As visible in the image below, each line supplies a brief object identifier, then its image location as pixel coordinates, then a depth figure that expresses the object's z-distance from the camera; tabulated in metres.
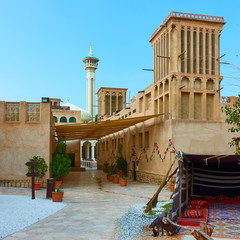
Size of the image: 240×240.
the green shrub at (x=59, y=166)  17.33
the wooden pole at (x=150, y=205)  10.01
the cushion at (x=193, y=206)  10.68
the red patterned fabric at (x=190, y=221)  8.67
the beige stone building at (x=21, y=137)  16.22
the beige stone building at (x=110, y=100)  48.03
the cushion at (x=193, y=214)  9.34
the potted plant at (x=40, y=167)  16.00
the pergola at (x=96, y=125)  17.72
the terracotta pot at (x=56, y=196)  12.40
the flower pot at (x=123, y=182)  19.08
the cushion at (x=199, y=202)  10.88
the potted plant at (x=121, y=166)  23.70
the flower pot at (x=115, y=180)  20.67
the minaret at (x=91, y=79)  59.58
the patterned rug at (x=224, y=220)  7.82
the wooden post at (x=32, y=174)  13.46
